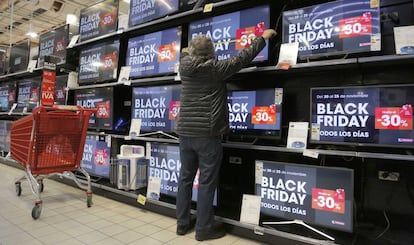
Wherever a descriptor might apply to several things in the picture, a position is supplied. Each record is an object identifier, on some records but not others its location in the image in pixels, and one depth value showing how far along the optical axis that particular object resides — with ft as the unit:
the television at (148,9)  8.60
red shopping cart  8.02
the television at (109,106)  9.93
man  6.07
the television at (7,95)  15.97
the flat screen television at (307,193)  5.30
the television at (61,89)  12.03
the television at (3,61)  18.84
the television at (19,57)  16.31
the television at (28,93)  14.28
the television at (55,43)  12.92
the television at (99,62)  10.07
